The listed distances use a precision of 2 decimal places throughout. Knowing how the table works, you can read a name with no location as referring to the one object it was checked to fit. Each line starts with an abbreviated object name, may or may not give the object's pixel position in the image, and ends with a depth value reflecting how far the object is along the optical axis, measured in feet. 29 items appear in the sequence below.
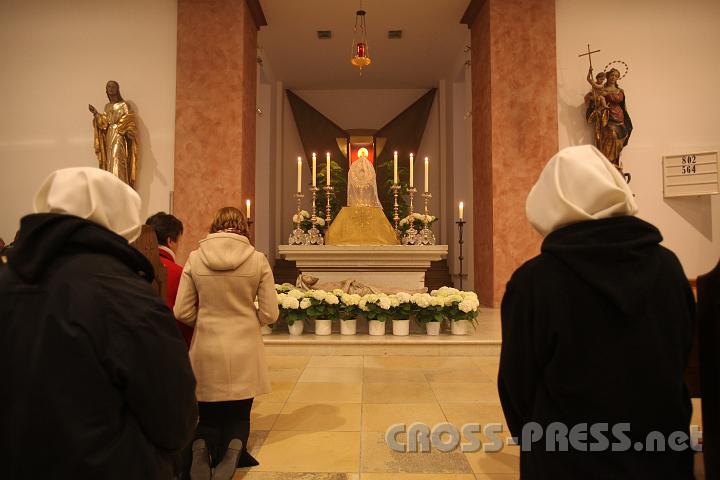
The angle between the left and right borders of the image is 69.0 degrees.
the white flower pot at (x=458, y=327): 20.42
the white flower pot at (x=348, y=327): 20.48
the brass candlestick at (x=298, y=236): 24.97
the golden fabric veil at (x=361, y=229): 25.05
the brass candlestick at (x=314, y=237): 24.97
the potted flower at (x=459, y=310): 19.85
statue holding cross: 28.96
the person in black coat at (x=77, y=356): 4.30
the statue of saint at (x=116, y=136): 29.53
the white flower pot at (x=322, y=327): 20.56
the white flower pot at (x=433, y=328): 20.40
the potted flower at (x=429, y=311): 20.11
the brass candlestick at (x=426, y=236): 25.12
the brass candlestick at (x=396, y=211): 26.10
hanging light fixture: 29.40
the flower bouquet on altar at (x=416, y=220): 25.28
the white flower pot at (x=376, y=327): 20.35
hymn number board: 29.40
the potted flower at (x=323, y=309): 20.16
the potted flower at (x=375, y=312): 20.20
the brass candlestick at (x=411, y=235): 25.16
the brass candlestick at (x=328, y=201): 25.44
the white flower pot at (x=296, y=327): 20.53
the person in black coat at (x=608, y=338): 4.57
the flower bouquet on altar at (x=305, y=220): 25.29
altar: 23.70
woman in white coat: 9.05
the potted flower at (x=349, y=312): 20.29
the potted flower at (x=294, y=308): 20.02
